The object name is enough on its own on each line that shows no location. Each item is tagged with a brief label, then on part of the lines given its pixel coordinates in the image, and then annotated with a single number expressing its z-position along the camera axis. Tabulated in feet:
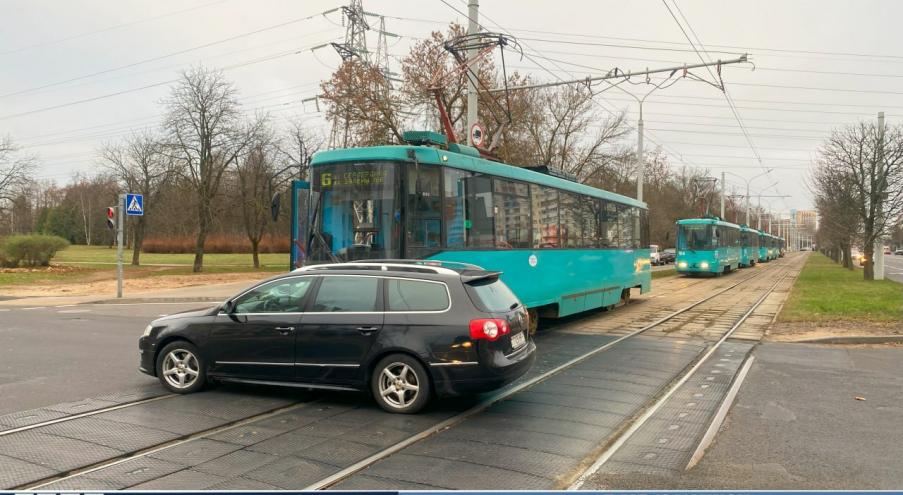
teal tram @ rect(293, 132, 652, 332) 30.94
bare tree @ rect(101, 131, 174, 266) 142.00
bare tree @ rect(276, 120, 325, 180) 149.89
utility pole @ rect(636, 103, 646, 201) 99.04
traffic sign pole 72.13
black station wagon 20.93
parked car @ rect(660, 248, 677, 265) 210.75
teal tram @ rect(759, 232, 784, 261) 215.31
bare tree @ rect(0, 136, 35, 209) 122.93
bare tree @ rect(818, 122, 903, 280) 91.76
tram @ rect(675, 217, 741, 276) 117.29
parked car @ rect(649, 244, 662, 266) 190.21
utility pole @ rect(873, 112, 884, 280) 92.12
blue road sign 72.41
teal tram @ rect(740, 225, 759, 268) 155.16
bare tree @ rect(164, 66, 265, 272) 125.49
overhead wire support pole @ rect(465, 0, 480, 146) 55.21
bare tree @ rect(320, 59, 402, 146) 90.58
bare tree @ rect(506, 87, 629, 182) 109.40
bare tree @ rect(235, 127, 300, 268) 140.87
